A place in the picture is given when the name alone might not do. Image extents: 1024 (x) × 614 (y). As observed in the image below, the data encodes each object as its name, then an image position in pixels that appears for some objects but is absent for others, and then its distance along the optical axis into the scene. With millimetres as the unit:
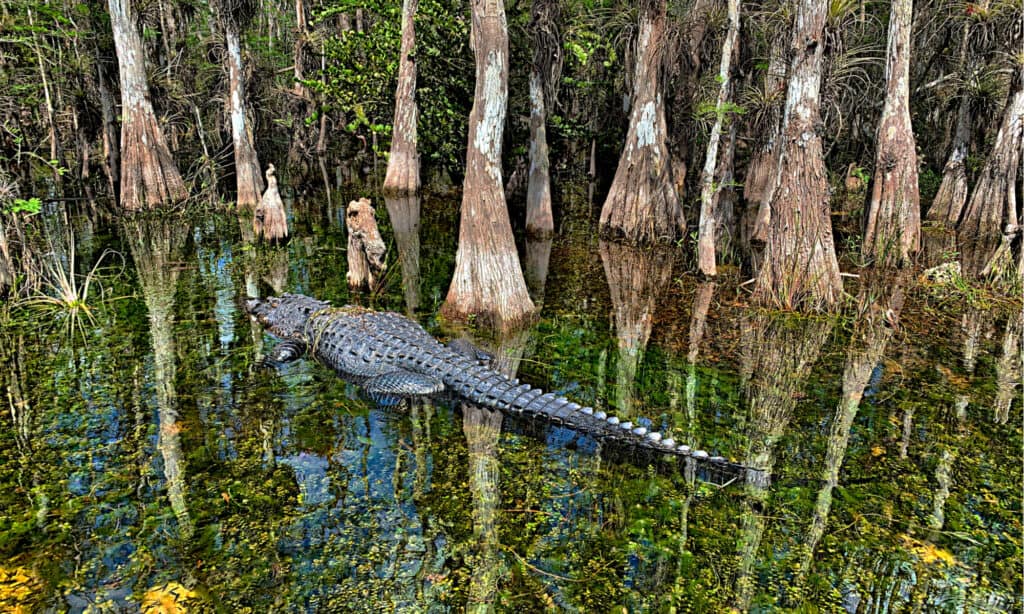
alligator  4793
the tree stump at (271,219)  11086
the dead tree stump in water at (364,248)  8273
